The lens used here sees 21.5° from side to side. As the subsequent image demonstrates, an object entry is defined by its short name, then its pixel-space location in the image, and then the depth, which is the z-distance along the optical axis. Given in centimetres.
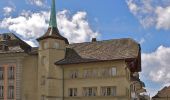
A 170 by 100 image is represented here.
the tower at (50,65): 7044
